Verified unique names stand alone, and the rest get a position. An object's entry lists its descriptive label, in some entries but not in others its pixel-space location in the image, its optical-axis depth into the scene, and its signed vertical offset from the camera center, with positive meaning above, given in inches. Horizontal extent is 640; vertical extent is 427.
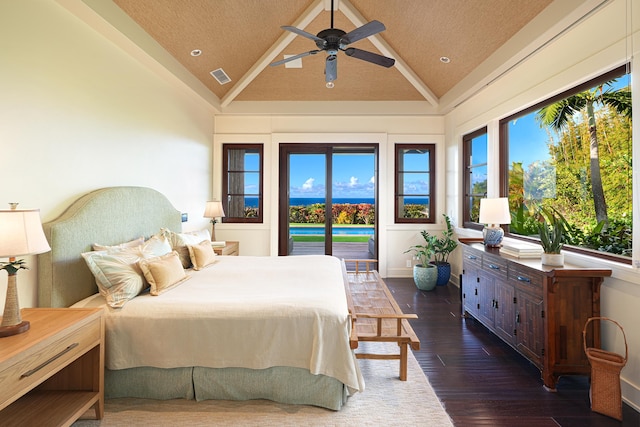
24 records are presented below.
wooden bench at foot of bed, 90.0 -32.0
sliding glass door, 223.6 +15.4
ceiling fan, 108.8 +64.0
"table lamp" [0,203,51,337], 59.4 -5.1
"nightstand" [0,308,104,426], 56.2 -29.0
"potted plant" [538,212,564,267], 96.9 -7.0
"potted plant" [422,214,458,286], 200.5 -18.1
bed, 81.1 -31.6
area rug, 77.4 -48.6
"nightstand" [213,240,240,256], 174.4 -17.1
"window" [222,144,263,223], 225.3 +23.9
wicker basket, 78.9 -40.7
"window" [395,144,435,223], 224.7 +24.6
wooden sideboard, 90.4 -27.1
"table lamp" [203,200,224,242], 189.0 +5.2
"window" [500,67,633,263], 95.4 +19.7
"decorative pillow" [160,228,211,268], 130.8 -10.1
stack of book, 109.3 -10.4
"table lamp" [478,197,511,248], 131.0 +1.3
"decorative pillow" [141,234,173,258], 110.8 -10.0
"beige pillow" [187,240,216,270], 129.4 -15.1
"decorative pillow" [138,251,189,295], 96.7 -16.8
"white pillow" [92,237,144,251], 100.7 -9.0
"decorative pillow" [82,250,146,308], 88.1 -16.8
